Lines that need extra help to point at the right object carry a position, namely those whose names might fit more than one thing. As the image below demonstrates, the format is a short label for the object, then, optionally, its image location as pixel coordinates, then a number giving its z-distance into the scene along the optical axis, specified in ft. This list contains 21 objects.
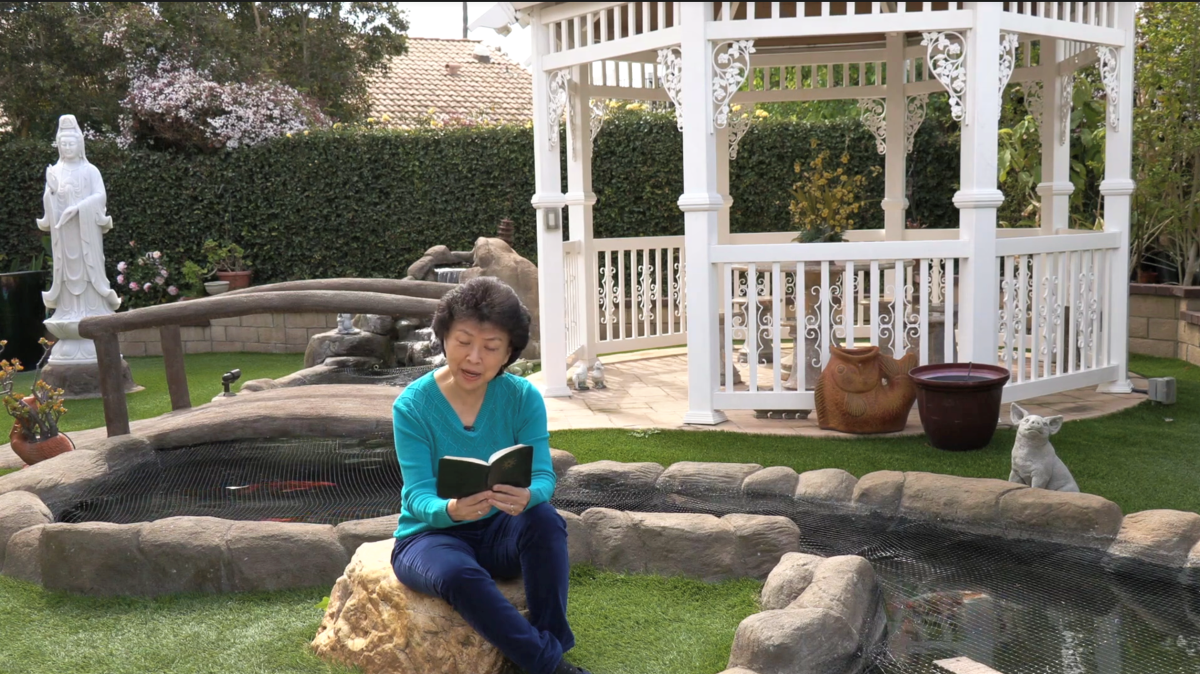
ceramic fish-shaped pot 20.12
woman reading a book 8.98
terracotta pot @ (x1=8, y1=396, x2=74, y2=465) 19.13
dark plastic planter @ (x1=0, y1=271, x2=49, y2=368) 34.88
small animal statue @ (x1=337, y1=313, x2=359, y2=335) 32.08
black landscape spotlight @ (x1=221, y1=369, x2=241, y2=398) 23.68
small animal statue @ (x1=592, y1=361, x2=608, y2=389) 26.30
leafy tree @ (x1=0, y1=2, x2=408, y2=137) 42.75
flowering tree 40.34
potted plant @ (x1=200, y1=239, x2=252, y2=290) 39.75
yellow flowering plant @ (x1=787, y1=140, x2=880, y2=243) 23.77
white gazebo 20.35
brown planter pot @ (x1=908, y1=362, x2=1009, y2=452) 18.38
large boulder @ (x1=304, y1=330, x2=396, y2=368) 31.75
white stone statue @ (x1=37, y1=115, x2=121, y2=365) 29.53
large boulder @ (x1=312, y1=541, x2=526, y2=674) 9.36
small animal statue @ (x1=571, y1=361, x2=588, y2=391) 25.93
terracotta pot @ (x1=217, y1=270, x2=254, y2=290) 39.64
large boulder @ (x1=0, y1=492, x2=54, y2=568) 13.21
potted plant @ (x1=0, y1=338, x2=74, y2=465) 19.13
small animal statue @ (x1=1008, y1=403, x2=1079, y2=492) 14.30
